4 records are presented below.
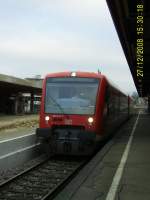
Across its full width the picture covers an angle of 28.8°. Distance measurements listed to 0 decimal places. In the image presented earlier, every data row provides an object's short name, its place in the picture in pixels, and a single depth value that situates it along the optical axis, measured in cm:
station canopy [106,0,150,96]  895
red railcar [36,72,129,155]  865
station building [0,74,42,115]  3301
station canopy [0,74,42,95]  2889
